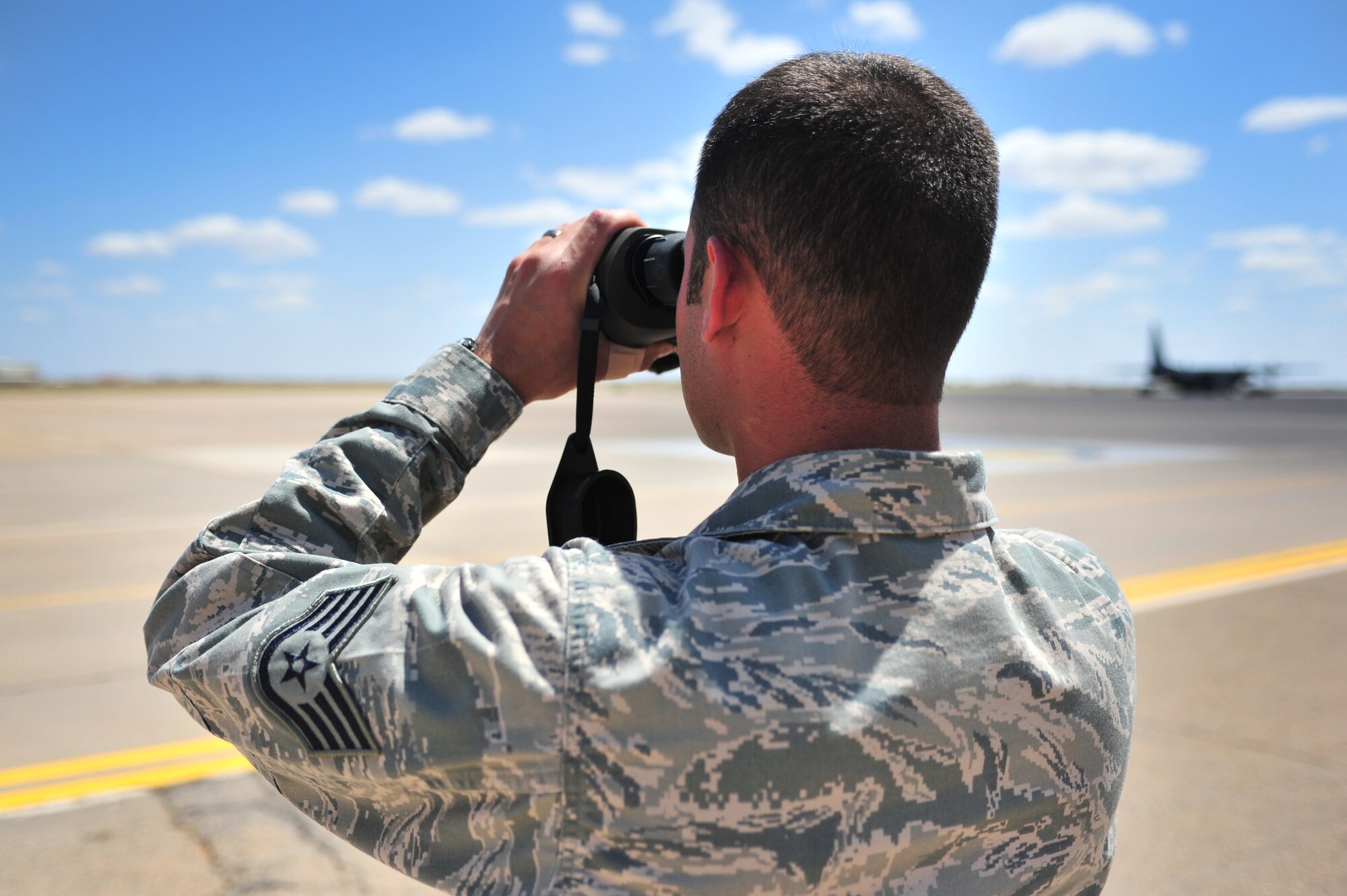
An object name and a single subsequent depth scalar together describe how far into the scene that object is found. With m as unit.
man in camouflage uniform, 0.96
